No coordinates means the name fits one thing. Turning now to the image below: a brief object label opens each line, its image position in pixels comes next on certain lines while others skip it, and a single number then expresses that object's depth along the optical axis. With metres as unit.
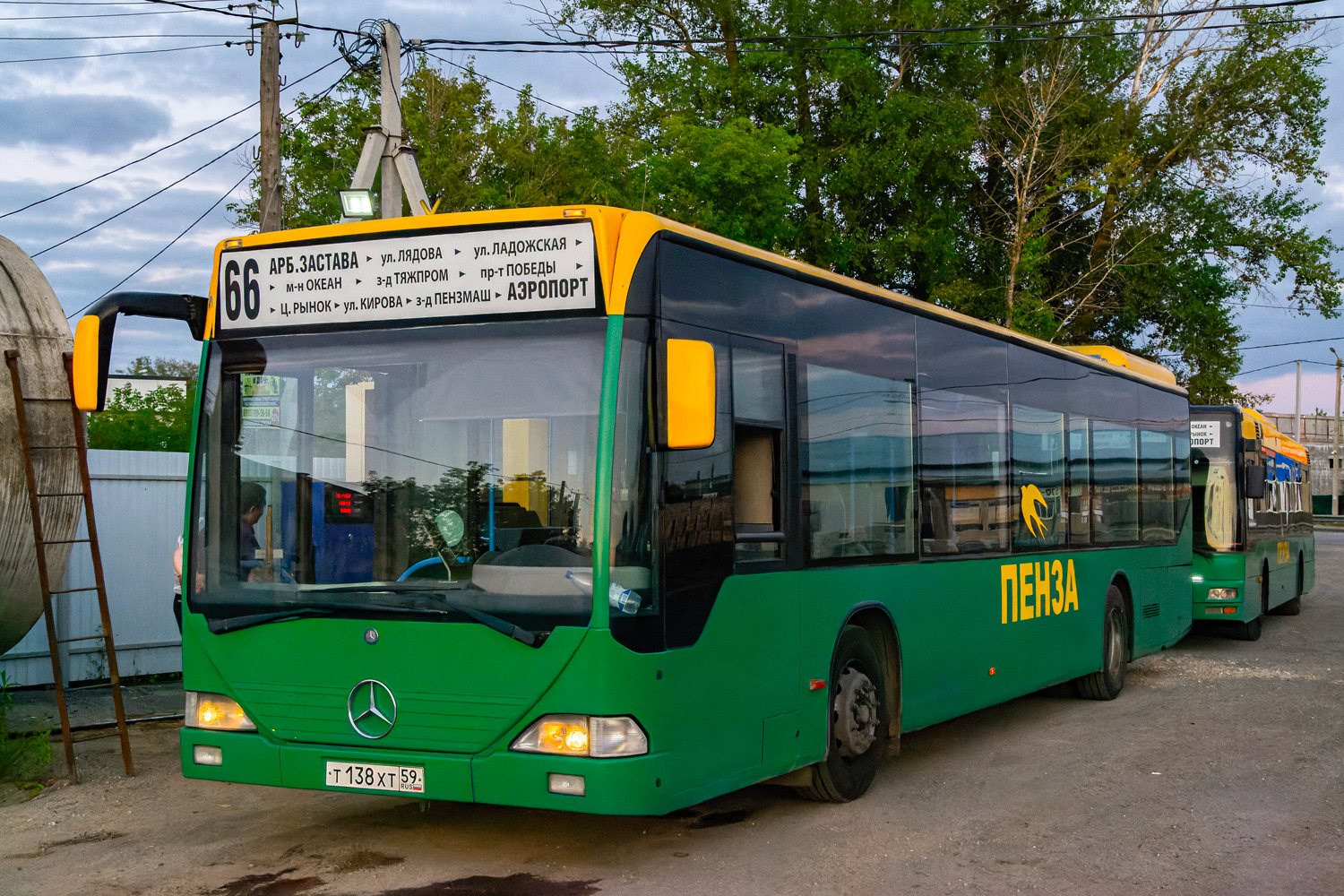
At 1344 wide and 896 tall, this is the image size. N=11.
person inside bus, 6.20
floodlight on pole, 12.26
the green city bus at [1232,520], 16.48
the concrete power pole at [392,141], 14.89
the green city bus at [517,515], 5.63
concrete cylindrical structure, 9.06
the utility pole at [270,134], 14.55
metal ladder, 8.32
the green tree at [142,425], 20.03
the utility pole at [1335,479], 72.50
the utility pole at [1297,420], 73.75
